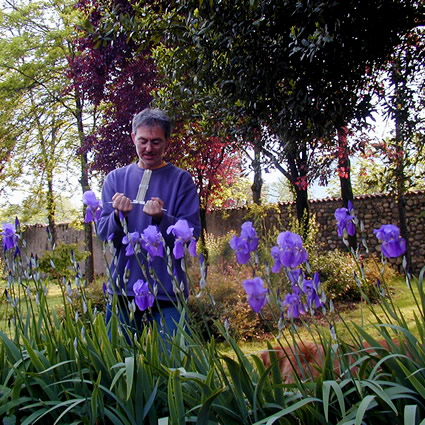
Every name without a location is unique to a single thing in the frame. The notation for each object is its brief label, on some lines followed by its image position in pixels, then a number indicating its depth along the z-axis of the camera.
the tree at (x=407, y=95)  4.77
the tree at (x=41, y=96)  12.77
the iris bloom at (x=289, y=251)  1.47
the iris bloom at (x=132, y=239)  1.79
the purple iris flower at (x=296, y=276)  1.57
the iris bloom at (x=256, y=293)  1.33
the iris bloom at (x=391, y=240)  1.64
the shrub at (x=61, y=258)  9.00
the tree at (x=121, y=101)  8.62
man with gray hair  2.29
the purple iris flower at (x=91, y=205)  2.00
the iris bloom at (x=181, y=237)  1.61
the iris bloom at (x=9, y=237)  2.00
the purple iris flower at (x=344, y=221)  1.72
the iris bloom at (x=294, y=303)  1.71
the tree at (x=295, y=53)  3.85
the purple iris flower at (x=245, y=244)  1.47
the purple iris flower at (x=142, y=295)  1.90
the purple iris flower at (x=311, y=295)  1.73
